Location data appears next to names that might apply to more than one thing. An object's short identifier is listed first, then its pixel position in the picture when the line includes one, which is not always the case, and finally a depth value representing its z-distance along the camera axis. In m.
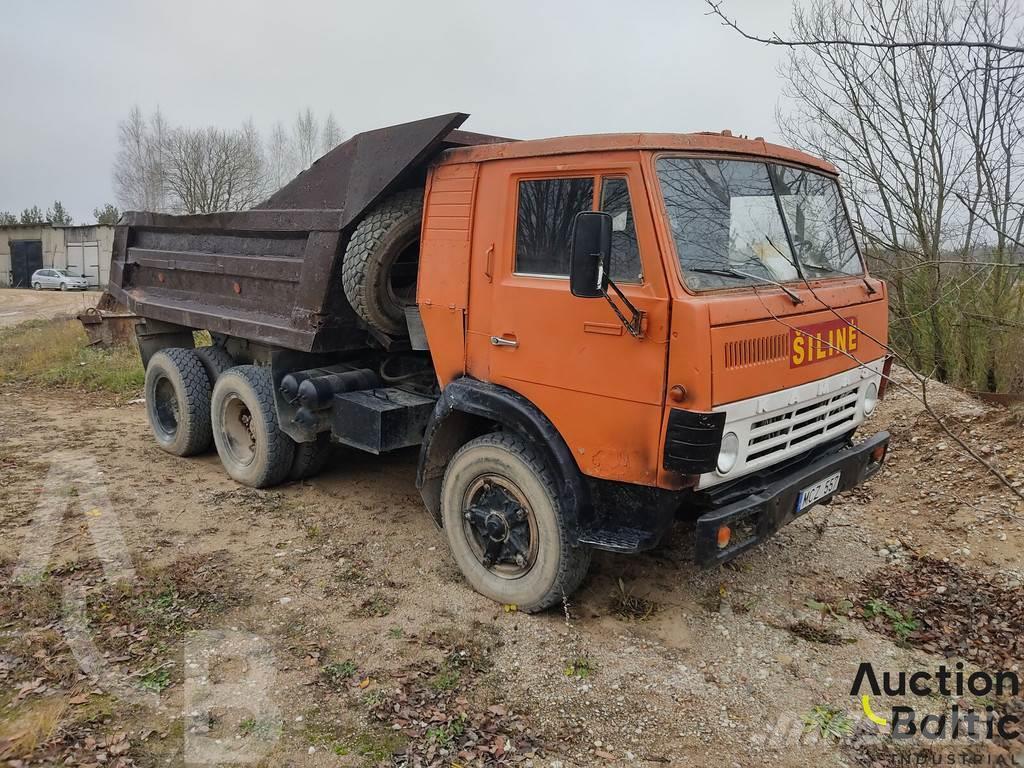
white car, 30.44
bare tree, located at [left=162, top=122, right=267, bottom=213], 33.75
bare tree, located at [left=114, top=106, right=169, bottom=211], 37.53
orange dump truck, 3.16
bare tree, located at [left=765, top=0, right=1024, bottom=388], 6.73
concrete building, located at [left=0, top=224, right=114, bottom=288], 31.97
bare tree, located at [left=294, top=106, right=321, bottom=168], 34.53
